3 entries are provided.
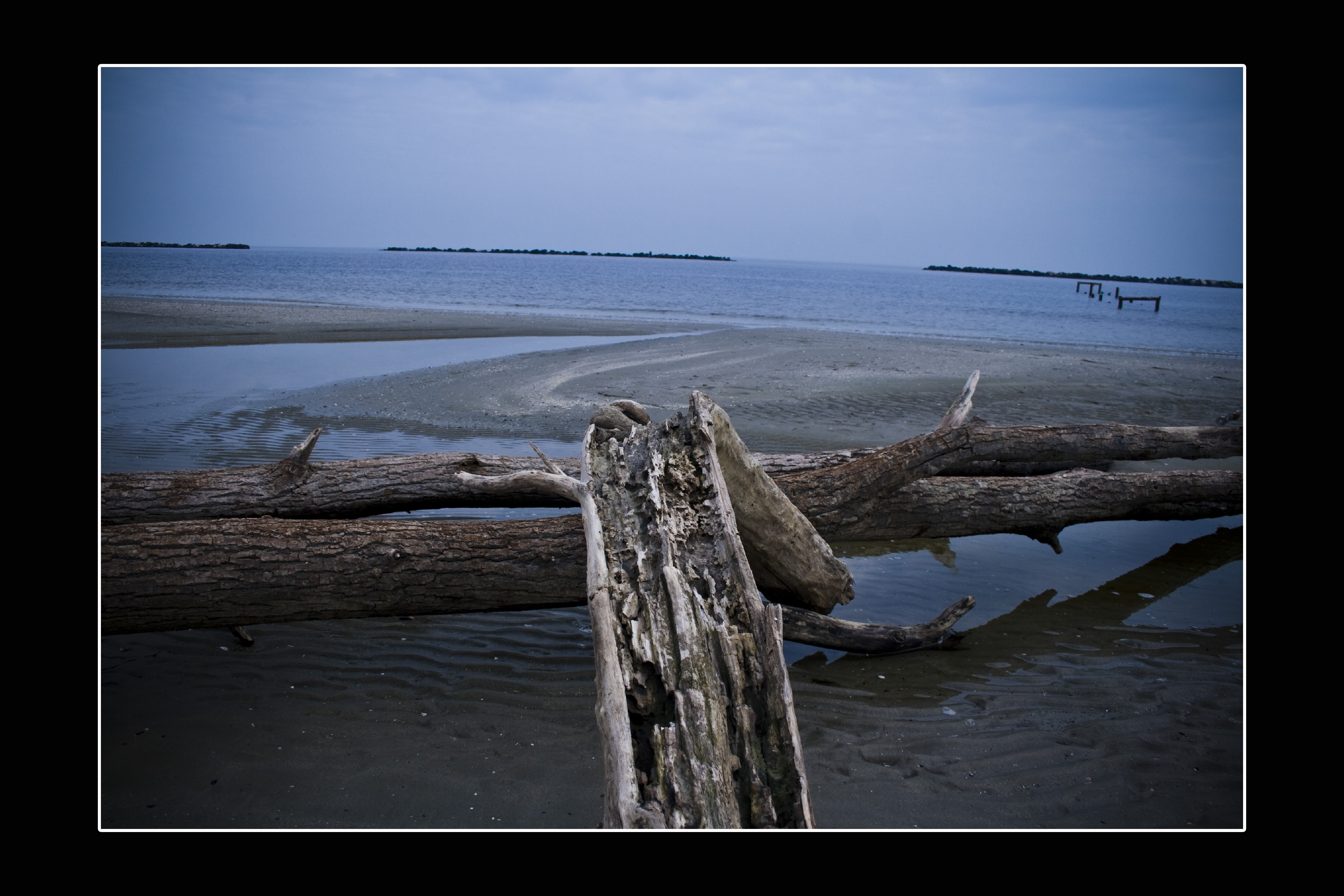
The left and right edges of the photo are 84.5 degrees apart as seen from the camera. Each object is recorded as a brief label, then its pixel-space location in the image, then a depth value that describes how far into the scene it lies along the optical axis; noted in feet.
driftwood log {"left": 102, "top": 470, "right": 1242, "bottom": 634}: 11.89
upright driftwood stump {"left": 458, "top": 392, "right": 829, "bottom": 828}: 7.19
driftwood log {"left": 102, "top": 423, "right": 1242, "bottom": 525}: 15.26
